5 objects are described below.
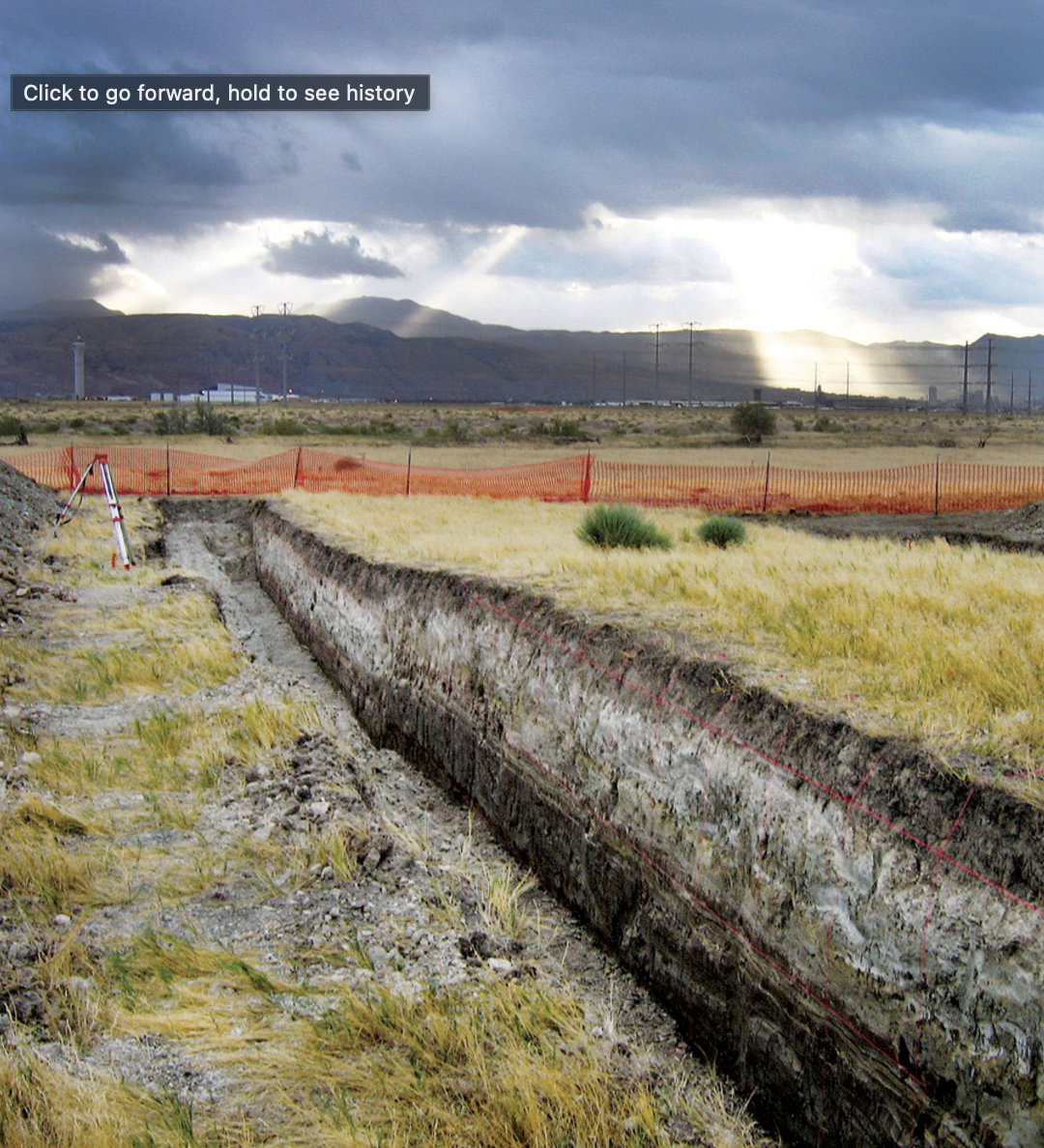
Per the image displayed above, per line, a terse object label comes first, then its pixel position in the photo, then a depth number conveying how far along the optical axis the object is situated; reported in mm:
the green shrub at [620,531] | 15406
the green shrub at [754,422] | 64438
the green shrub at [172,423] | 60606
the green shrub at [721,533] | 15875
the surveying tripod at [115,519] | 18594
